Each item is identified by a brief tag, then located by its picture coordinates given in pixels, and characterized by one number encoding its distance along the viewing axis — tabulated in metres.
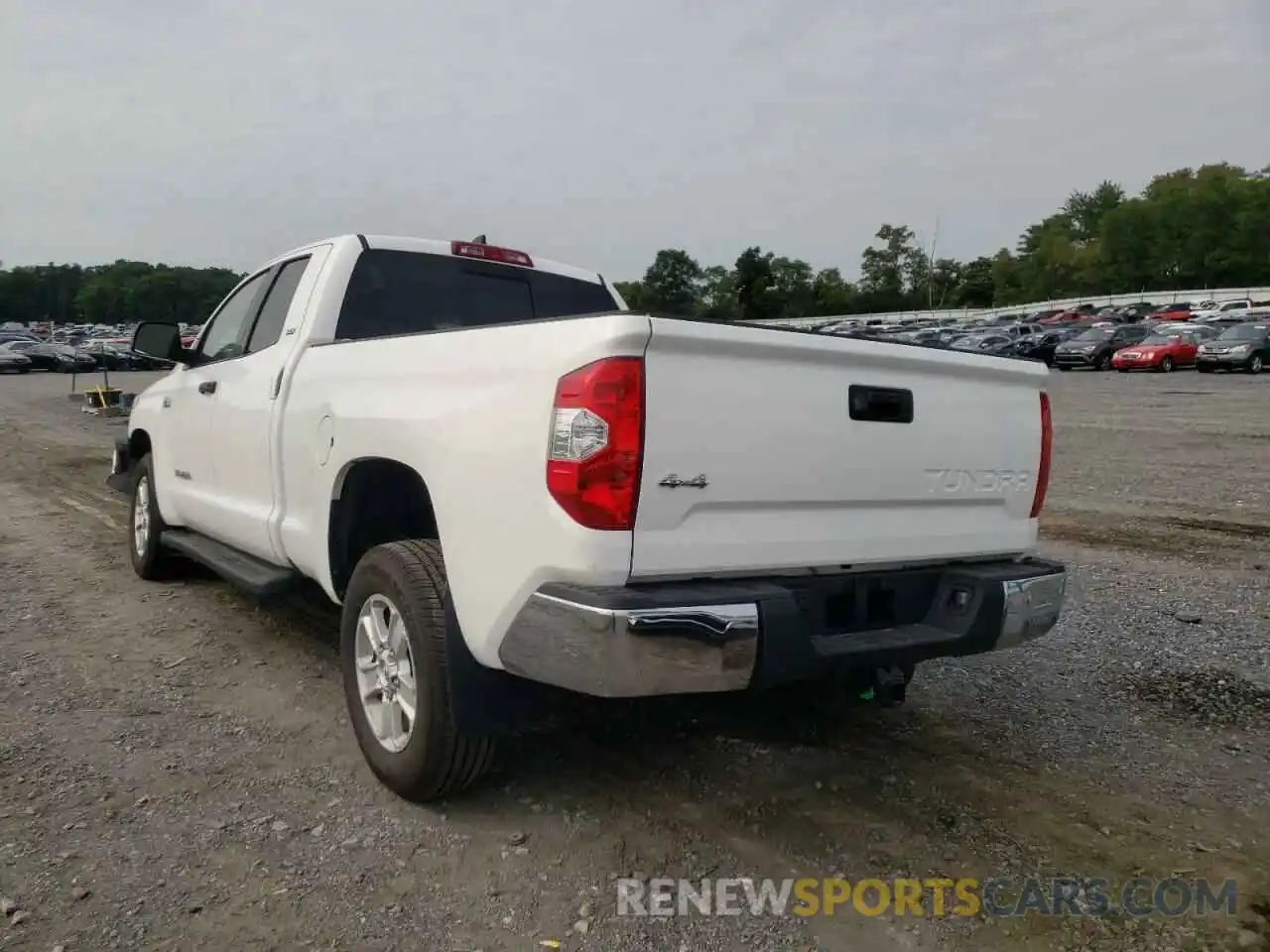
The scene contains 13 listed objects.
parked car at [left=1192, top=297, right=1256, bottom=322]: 57.82
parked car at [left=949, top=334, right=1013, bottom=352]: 40.50
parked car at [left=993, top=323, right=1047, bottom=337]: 45.06
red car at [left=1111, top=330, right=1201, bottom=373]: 32.69
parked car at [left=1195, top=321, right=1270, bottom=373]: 30.69
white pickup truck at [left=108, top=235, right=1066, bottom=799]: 2.59
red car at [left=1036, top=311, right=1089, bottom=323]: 66.31
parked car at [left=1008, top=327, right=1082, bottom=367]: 39.03
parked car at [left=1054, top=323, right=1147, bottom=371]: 35.22
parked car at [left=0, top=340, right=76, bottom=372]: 45.03
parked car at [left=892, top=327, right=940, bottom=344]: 50.51
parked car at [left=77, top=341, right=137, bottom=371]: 44.34
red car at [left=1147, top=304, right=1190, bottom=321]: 61.61
